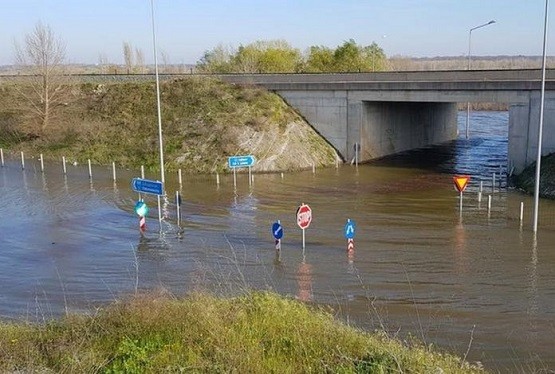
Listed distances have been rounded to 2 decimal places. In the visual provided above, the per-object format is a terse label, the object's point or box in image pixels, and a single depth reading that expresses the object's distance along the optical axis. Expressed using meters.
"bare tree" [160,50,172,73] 74.90
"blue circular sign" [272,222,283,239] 17.80
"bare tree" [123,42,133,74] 79.38
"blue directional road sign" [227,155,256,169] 27.03
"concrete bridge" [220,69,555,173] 29.84
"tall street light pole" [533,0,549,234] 19.16
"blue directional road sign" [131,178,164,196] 19.97
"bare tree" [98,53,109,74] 68.26
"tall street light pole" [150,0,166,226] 25.23
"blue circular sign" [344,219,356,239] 17.81
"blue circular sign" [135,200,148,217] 20.14
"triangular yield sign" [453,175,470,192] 22.94
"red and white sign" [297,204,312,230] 17.84
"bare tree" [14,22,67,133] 43.78
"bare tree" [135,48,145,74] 79.65
